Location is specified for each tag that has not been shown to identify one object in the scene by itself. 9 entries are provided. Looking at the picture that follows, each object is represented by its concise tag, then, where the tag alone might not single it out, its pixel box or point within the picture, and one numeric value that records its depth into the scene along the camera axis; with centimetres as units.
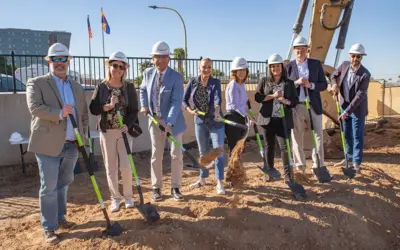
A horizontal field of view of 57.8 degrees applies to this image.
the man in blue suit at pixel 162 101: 486
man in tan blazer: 389
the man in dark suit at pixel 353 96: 638
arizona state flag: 2036
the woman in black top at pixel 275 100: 543
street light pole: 2400
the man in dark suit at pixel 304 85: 578
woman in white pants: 445
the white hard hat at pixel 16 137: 725
